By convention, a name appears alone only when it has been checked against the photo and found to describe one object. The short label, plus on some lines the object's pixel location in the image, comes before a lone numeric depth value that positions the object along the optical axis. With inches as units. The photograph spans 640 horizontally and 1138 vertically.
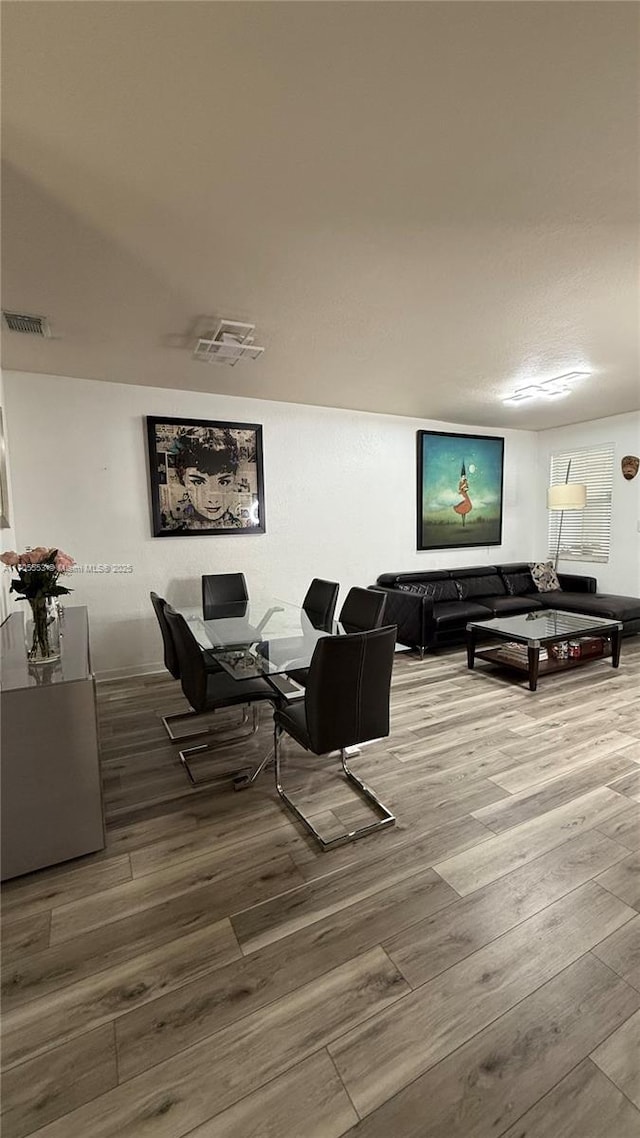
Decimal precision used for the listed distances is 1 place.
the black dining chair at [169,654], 111.1
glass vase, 82.8
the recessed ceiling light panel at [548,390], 160.6
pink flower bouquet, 82.9
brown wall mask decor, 213.2
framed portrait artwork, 164.2
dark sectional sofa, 186.7
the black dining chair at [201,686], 93.8
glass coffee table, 153.5
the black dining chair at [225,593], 151.1
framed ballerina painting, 222.7
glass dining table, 96.0
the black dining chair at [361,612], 119.8
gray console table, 71.2
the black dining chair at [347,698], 77.5
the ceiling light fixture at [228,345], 112.6
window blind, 229.0
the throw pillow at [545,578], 232.8
